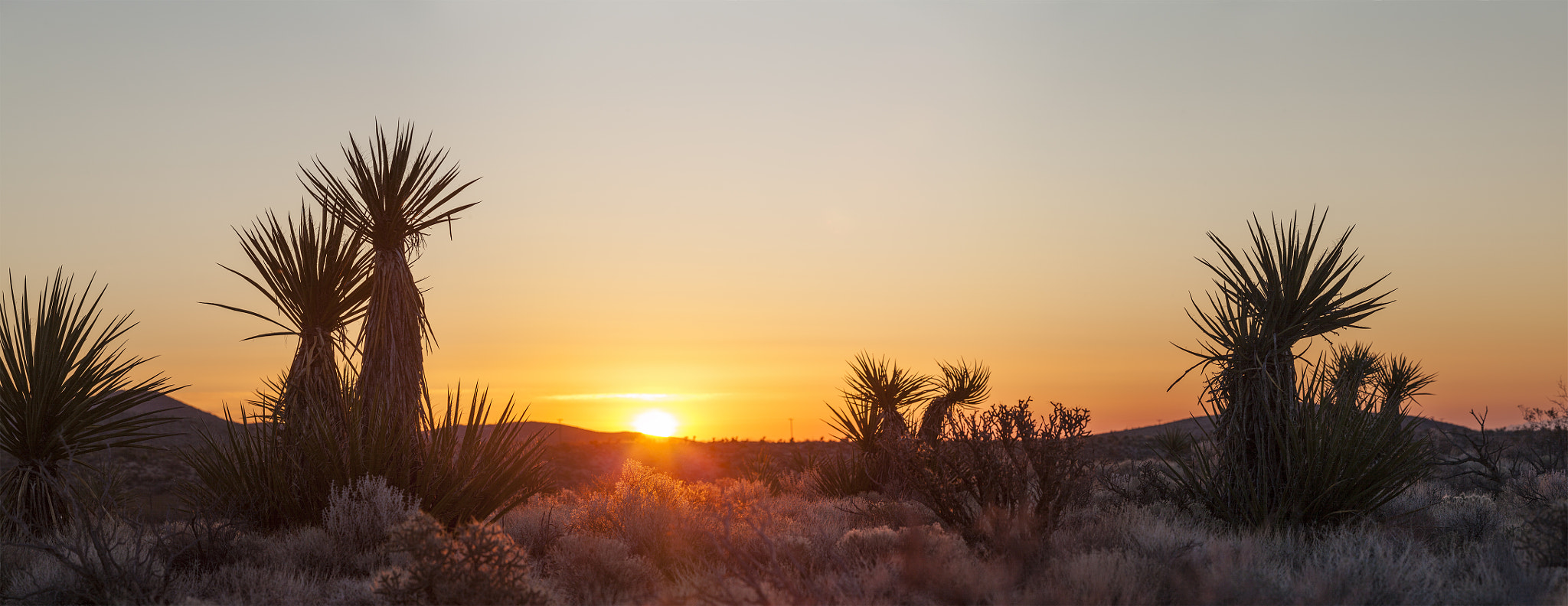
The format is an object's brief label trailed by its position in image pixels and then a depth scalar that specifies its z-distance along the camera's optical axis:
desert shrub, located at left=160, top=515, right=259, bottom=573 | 7.41
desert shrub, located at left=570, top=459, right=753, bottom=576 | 8.58
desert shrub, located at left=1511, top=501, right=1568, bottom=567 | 6.99
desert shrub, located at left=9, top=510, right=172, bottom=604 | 6.47
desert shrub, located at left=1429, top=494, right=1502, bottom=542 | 9.04
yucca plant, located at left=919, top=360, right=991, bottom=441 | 14.31
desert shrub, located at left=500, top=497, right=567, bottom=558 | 8.95
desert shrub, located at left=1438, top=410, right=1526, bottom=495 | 12.56
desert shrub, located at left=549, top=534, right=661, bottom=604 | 7.13
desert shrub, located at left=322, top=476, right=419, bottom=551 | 7.90
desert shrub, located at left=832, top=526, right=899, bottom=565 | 7.61
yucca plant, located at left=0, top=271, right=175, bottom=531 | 8.72
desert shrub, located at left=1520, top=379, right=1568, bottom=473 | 16.27
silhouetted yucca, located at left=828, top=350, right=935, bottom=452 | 14.63
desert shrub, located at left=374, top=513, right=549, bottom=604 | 5.93
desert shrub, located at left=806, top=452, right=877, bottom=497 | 14.84
